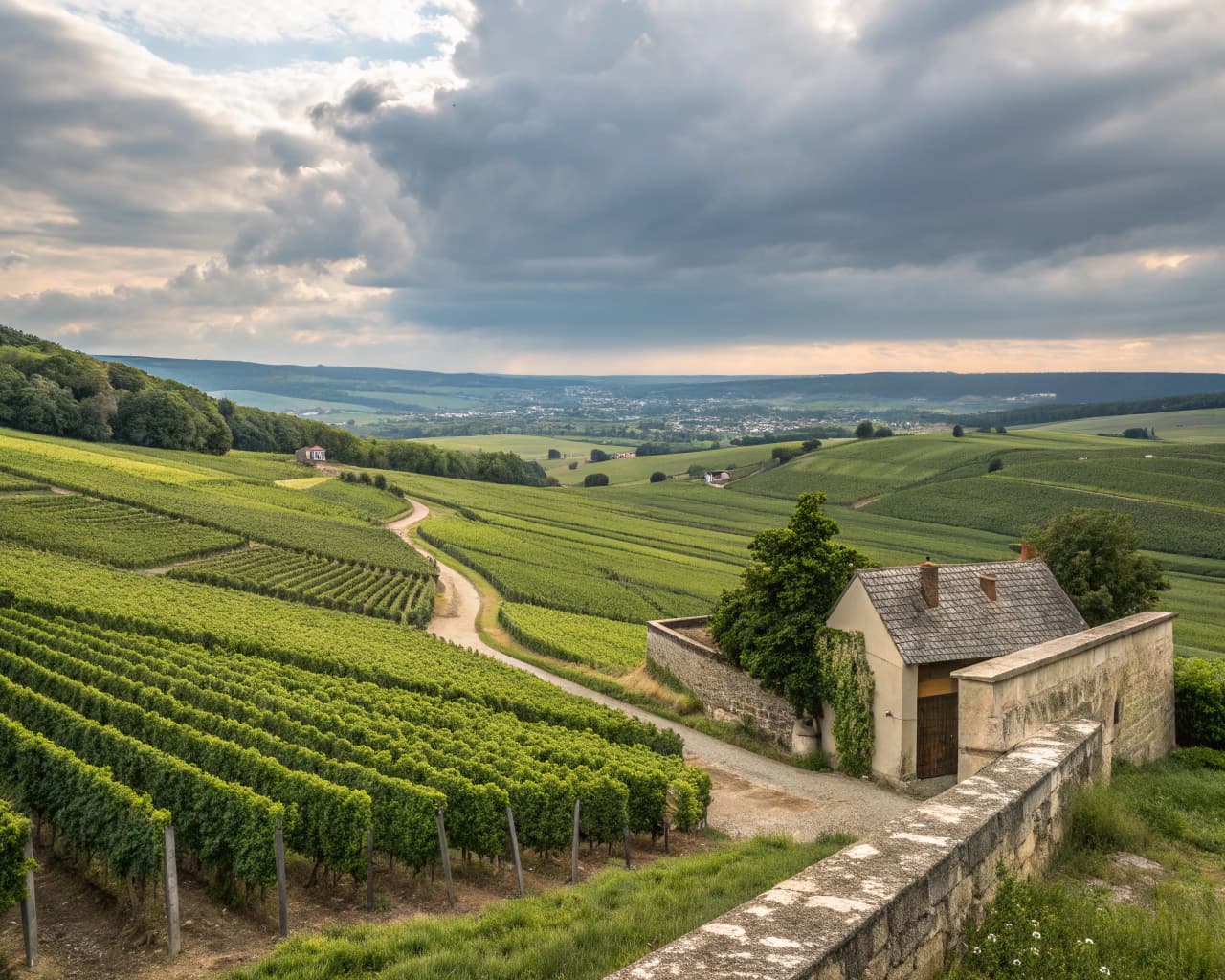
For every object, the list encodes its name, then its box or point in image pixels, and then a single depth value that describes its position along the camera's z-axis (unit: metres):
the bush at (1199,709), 20.23
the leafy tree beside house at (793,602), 21.59
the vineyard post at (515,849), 12.37
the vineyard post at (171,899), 10.15
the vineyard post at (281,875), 10.66
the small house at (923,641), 18.88
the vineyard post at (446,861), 12.02
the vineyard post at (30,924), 9.75
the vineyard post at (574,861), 13.02
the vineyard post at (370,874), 11.79
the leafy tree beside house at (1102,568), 31.89
